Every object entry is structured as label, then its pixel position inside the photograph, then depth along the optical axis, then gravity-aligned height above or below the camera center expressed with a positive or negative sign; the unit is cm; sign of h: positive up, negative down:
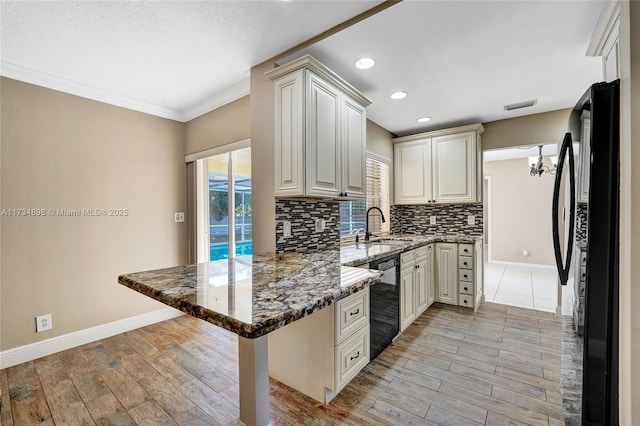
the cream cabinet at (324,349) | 175 -94
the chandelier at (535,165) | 415 +71
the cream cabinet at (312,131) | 197 +61
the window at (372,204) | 327 +8
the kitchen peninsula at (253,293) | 89 -32
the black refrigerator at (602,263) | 105 -21
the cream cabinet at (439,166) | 356 +59
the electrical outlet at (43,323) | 247 -98
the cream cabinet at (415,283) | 270 -79
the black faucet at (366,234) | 324 -27
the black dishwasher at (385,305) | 218 -80
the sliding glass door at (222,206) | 353 +8
